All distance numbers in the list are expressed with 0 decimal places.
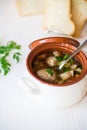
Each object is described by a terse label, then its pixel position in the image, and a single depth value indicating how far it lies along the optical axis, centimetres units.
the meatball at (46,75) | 65
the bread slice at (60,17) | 87
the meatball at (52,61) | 69
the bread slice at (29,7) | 94
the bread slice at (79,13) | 89
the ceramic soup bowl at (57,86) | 63
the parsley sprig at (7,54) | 77
